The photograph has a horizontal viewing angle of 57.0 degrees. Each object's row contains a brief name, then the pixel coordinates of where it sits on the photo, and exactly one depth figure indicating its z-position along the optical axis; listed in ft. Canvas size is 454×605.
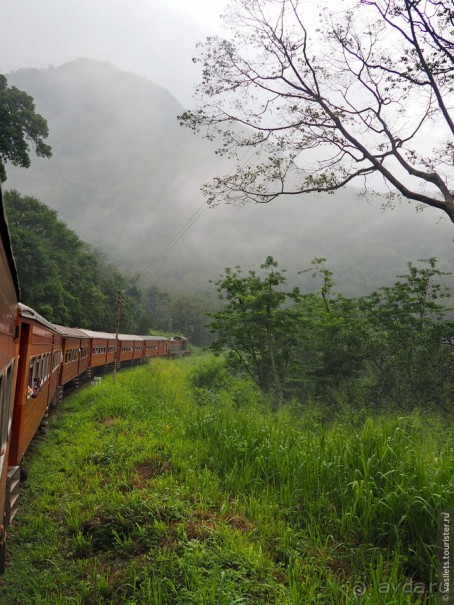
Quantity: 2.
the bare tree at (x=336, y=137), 28.89
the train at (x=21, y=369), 10.49
